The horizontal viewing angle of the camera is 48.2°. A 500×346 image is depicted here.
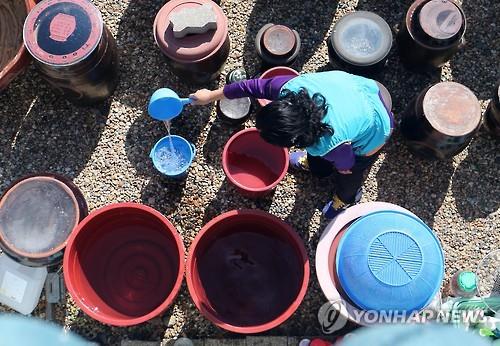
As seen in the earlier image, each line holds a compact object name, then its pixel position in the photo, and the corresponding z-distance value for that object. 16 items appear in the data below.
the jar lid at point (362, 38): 3.16
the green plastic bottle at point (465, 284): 2.95
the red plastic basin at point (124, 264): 2.81
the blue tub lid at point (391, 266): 2.52
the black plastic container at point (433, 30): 3.14
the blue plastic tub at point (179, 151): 3.12
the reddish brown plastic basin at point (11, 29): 3.30
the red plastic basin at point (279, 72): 3.19
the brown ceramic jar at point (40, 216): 2.85
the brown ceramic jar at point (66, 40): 2.92
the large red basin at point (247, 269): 2.88
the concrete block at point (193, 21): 3.01
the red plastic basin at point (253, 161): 3.11
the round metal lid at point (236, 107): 3.23
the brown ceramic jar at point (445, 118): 3.01
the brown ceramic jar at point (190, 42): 3.06
